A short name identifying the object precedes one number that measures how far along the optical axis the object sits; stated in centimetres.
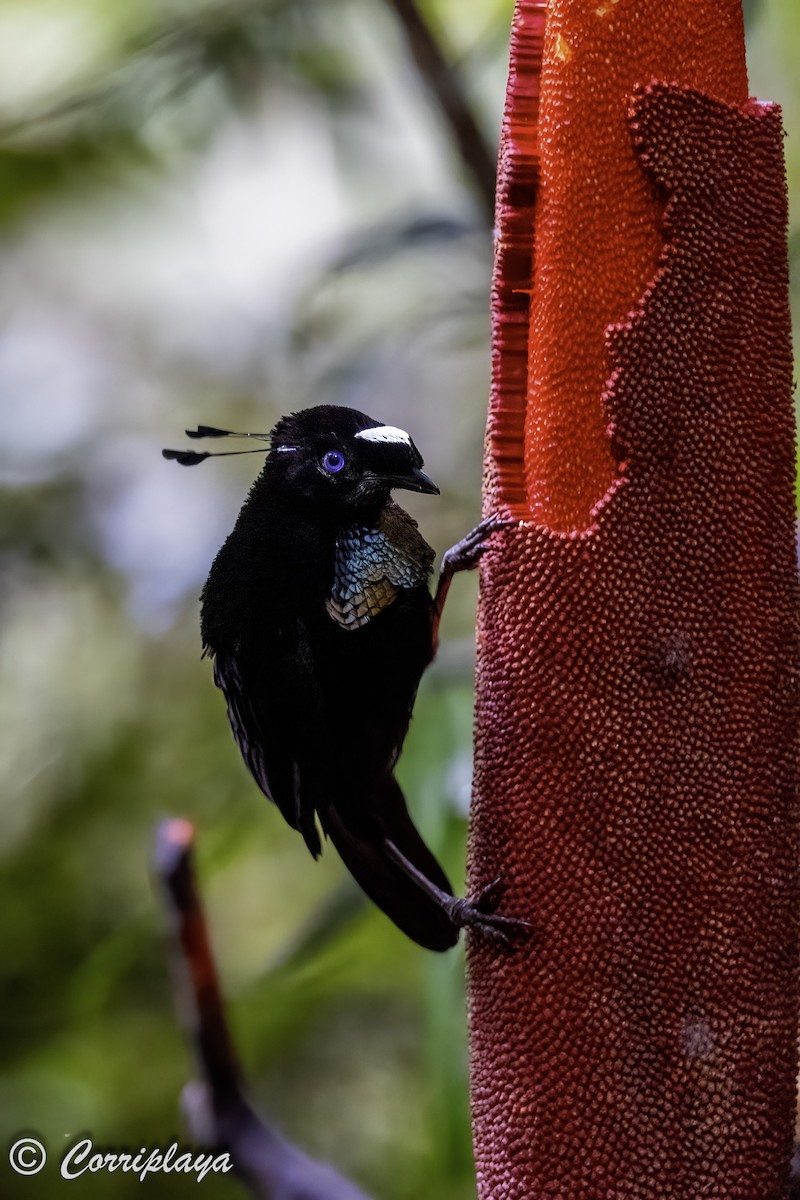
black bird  720
